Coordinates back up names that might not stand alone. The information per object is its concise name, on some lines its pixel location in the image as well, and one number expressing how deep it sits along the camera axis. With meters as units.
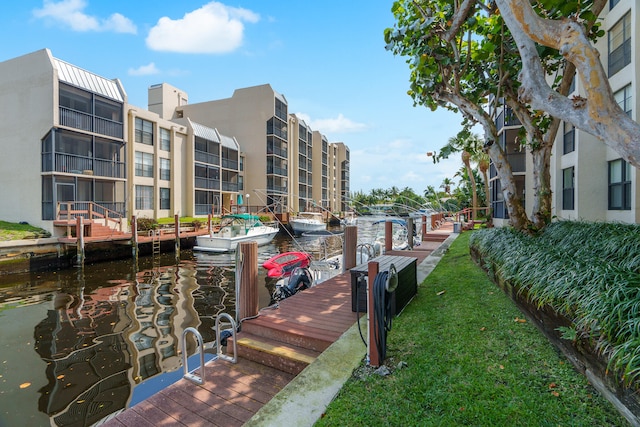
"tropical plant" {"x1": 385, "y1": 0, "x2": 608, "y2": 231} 8.78
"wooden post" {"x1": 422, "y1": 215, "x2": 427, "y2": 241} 18.89
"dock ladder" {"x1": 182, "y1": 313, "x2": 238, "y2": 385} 4.81
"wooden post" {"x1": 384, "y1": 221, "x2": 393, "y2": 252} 13.45
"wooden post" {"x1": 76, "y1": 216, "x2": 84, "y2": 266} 18.36
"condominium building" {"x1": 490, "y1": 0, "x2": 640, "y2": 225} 11.84
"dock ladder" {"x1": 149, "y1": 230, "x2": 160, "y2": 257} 23.20
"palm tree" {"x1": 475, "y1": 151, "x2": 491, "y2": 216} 30.33
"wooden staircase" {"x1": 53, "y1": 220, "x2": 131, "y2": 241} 19.64
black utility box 6.11
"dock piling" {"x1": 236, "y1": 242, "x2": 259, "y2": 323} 6.29
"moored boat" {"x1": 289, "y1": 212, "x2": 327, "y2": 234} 38.84
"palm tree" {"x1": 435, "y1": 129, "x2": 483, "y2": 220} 11.64
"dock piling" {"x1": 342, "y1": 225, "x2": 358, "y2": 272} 10.27
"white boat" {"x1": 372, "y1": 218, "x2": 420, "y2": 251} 18.12
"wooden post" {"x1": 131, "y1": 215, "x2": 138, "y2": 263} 21.36
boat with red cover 13.66
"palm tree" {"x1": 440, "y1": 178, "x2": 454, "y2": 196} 58.29
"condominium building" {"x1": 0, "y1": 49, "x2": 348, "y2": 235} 21.47
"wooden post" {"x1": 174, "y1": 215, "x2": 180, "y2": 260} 22.59
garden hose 4.25
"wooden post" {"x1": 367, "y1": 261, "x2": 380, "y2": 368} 4.22
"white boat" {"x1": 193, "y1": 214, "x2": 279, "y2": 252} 24.23
